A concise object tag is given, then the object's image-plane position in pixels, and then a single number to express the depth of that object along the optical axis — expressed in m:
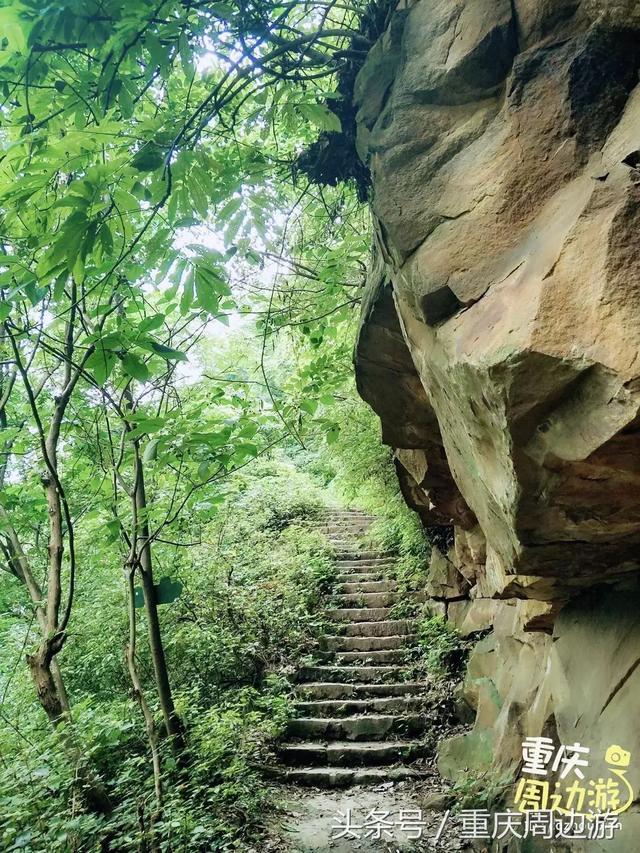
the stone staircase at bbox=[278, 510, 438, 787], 5.21
